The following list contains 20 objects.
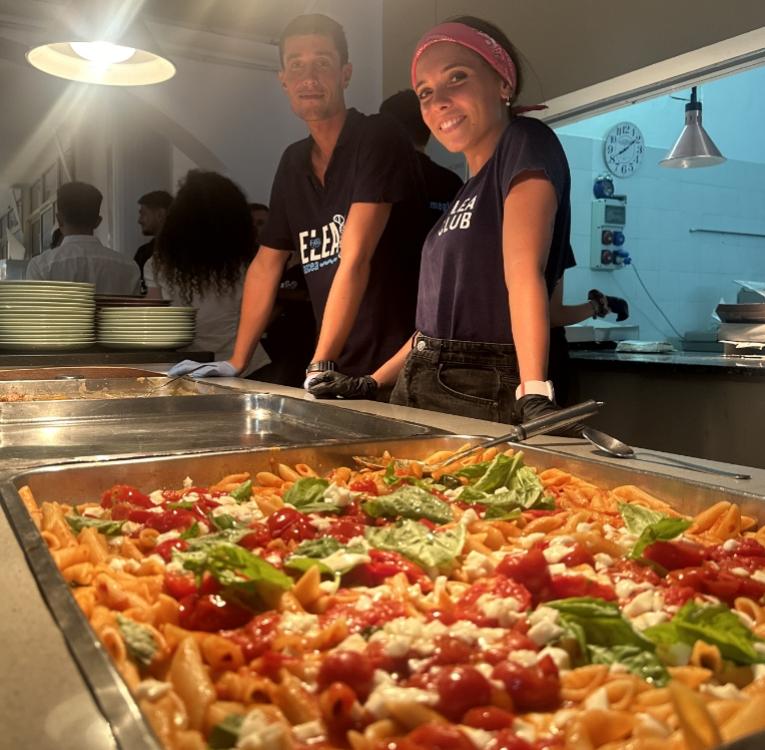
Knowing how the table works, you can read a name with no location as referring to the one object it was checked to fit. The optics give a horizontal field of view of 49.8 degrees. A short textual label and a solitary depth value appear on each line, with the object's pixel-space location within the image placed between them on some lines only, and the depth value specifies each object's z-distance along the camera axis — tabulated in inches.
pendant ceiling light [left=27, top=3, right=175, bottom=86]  118.0
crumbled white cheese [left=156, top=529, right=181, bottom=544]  40.2
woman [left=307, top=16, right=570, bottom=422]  80.8
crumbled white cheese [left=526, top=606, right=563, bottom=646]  29.5
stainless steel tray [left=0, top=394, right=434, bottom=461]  67.2
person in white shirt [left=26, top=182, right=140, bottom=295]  202.1
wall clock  233.5
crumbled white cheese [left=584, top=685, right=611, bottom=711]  24.9
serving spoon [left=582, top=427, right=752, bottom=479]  51.8
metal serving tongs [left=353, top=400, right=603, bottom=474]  58.1
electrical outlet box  231.8
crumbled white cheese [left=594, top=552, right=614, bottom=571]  38.0
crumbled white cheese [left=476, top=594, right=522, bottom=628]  30.8
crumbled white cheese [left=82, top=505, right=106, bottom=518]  45.7
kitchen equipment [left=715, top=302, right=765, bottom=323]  154.8
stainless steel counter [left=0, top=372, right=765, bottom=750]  19.5
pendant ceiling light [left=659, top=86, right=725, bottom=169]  189.3
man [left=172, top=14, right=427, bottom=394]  108.7
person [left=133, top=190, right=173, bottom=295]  239.3
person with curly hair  155.0
